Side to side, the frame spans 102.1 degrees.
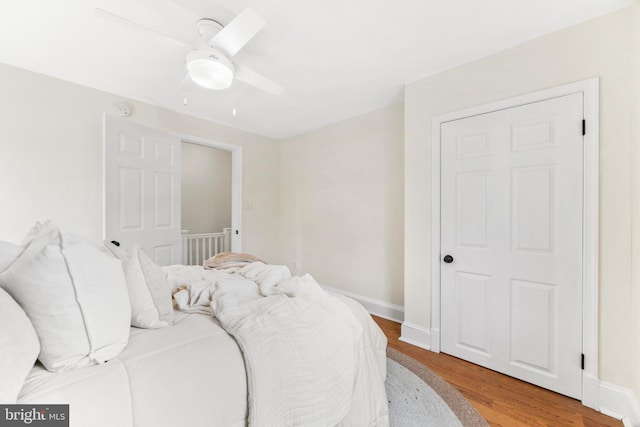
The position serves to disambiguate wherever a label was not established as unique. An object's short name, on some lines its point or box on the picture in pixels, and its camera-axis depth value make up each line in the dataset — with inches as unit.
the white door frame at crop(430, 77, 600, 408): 63.7
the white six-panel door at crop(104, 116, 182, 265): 97.7
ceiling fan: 57.2
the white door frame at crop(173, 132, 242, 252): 149.2
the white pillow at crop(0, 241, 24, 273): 36.2
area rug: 58.9
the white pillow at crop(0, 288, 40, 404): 24.8
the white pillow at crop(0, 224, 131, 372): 31.6
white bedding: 39.5
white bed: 29.7
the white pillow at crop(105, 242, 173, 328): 43.8
